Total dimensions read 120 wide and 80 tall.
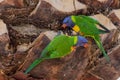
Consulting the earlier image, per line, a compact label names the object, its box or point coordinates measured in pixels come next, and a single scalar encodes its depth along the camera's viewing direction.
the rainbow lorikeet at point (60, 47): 4.29
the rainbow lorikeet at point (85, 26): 4.39
